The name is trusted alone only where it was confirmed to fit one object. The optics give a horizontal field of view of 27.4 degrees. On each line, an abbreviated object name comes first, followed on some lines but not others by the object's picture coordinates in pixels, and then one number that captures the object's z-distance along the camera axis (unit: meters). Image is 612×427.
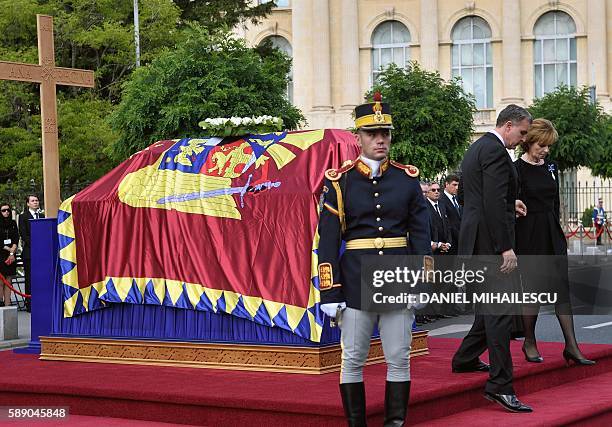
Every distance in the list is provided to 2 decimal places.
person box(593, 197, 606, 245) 39.38
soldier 7.84
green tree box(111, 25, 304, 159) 27.66
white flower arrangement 11.49
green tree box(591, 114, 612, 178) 44.53
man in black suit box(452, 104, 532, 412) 8.90
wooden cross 12.95
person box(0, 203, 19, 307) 19.73
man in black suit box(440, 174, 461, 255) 17.59
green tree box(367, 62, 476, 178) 36.81
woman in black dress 10.38
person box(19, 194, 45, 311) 19.80
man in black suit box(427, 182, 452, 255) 16.79
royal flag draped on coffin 10.42
